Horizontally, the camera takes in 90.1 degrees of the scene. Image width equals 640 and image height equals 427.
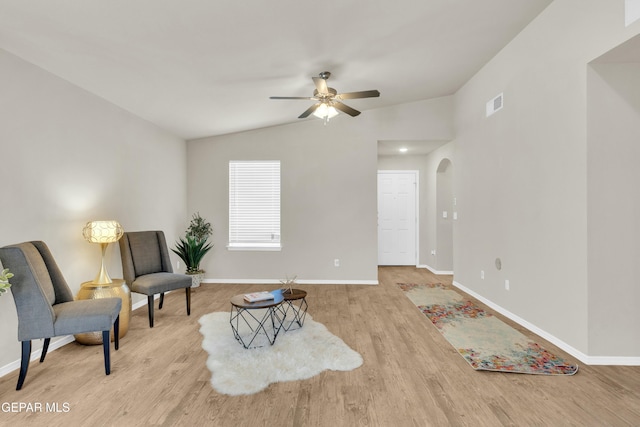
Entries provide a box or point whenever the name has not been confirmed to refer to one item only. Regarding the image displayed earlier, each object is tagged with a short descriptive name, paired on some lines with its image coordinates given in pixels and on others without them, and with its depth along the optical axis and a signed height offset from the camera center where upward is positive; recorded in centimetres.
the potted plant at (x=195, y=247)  525 -54
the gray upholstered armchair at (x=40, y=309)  230 -73
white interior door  718 -7
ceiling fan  347 +131
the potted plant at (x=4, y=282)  199 -42
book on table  299 -79
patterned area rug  262 -125
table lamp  313 -19
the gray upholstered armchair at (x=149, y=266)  359 -64
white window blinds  578 +17
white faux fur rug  240 -124
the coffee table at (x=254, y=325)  291 -123
